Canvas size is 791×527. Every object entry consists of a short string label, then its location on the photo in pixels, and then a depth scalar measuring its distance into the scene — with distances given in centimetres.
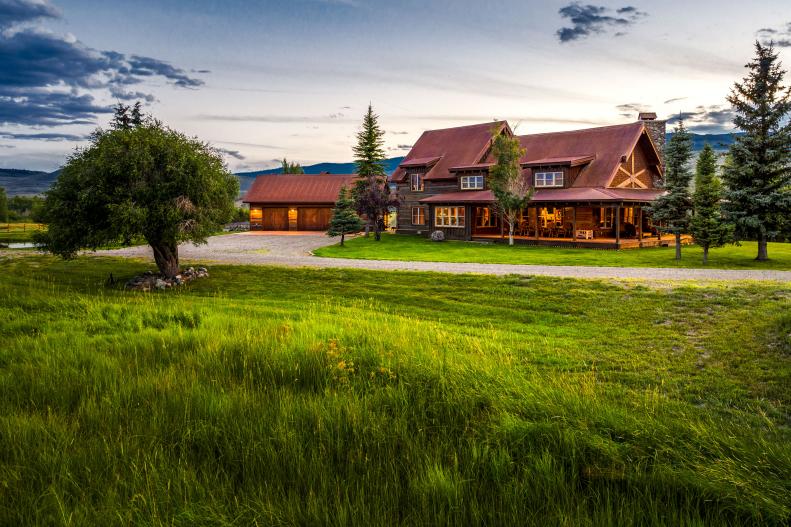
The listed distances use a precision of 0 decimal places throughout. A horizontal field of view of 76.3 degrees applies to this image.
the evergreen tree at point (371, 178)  4106
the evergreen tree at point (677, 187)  2652
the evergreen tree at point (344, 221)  3725
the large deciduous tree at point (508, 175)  3438
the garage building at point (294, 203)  5650
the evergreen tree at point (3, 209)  7881
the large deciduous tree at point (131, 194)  1956
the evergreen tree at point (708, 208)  2391
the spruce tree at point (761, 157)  2395
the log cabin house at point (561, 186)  3531
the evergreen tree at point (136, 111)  5651
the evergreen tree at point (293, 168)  8412
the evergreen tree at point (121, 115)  5512
